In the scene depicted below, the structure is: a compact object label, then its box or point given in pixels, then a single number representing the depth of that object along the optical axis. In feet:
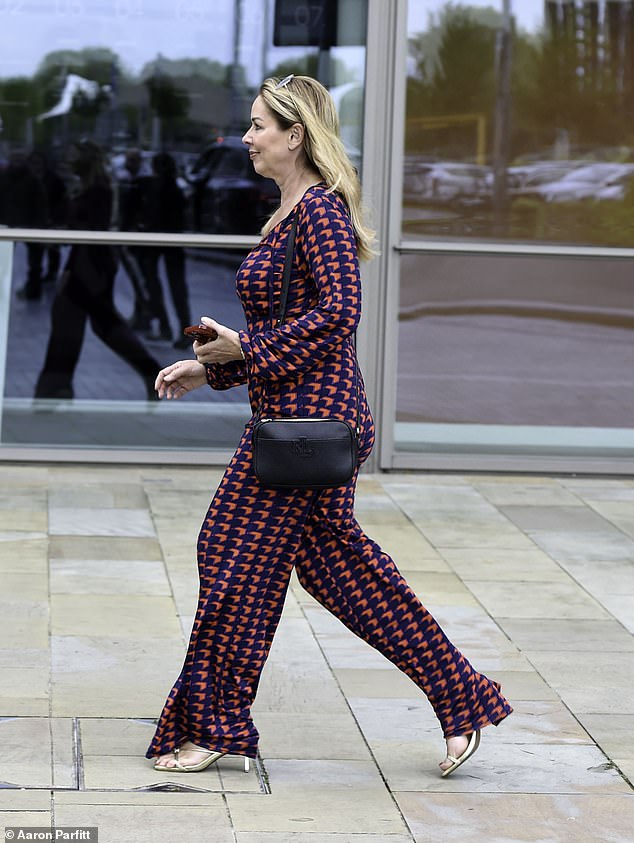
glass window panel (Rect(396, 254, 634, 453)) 29.68
